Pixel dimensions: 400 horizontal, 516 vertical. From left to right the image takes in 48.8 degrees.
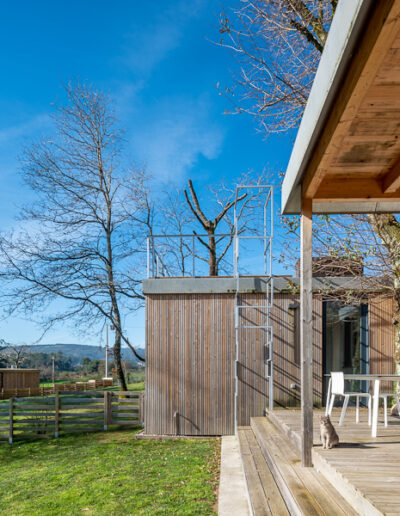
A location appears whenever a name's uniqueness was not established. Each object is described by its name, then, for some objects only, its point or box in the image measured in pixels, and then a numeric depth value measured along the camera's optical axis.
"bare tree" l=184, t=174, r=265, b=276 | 15.22
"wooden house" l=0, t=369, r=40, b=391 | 18.42
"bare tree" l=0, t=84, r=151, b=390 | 14.00
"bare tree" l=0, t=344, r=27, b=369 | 25.51
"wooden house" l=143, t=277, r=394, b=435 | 7.83
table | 4.19
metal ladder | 7.50
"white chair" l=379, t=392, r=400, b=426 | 4.38
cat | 3.64
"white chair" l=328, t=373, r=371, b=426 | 4.64
